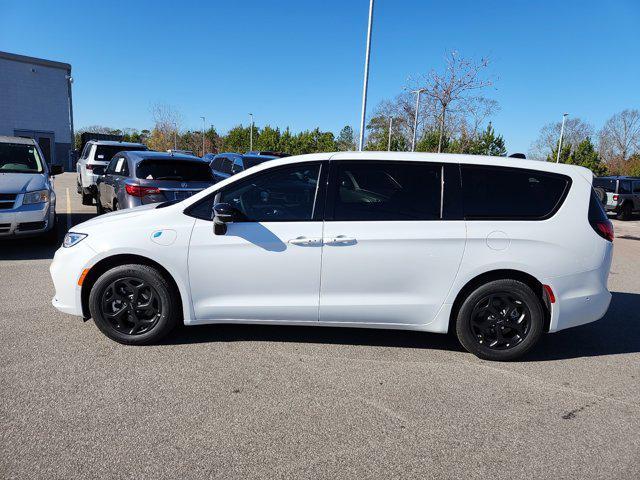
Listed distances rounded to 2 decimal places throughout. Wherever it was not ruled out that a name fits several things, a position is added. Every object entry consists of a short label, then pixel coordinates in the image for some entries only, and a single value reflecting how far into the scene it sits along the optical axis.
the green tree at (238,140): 61.62
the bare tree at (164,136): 51.78
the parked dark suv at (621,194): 18.98
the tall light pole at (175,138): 52.17
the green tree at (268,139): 57.09
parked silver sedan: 8.25
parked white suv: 13.30
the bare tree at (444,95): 21.75
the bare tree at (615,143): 65.88
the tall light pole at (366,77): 18.70
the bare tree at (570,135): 60.84
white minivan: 4.06
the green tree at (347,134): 88.15
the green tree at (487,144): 30.31
